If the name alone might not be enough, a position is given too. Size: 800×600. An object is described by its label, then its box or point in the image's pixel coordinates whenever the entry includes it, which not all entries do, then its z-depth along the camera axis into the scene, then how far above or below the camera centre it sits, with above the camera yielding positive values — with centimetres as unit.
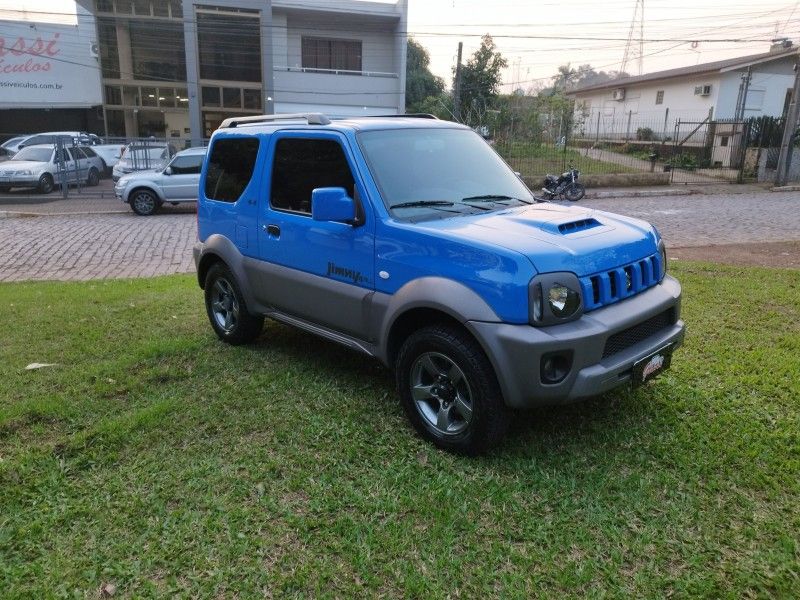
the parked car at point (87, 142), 2176 -71
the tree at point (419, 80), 4356 +363
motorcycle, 1855 -148
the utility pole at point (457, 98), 2283 +122
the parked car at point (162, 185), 1658 -154
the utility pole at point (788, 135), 2145 +18
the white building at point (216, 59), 3020 +327
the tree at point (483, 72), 3622 +343
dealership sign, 3056 +277
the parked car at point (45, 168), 1975 -141
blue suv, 336 -82
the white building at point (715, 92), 3020 +230
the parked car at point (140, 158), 2006 -104
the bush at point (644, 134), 2953 +13
